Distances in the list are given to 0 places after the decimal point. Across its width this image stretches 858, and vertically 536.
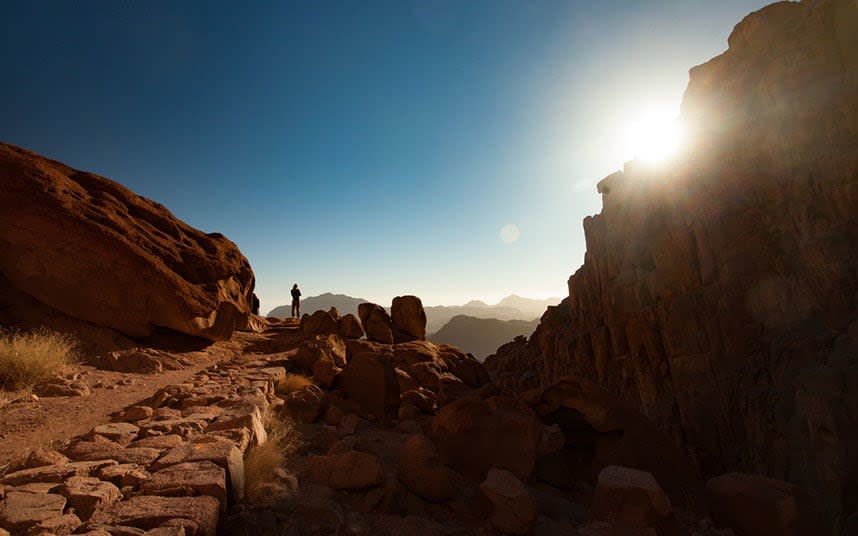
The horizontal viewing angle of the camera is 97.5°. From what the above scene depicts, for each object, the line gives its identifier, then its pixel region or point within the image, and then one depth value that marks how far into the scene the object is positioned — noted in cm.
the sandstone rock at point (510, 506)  397
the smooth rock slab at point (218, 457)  354
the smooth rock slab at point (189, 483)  314
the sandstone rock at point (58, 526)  252
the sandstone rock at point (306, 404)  675
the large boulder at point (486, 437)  582
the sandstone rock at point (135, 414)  499
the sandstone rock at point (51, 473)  311
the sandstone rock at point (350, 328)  1650
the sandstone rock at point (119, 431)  425
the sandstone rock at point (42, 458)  340
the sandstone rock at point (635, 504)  417
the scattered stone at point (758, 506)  459
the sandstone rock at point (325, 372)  855
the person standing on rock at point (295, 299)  2902
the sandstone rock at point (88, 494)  283
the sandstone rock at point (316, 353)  998
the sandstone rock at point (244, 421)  485
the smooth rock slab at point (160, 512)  271
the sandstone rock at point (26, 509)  253
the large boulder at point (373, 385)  787
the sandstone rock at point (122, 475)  327
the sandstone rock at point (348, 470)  414
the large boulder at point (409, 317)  1919
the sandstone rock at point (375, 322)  1688
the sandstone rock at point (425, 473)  452
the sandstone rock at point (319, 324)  1655
